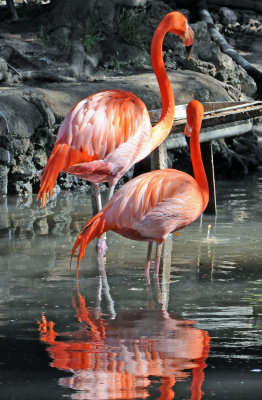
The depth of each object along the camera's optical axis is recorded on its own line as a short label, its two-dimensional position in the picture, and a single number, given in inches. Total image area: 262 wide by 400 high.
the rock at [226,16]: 1166.3
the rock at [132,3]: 999.0
